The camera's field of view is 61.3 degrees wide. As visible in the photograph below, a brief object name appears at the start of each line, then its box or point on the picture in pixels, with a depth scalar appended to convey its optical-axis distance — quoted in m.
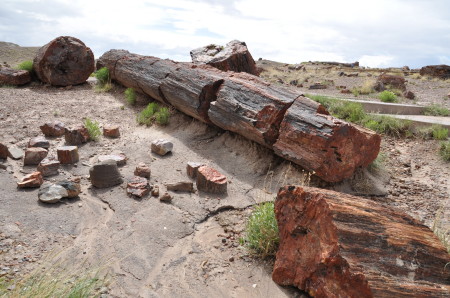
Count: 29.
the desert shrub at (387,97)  10.67
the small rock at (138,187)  4.57
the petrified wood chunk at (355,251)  2.59
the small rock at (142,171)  5.07
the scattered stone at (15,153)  5.39
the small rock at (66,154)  5.33
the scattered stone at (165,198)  4.50
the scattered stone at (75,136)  6.08
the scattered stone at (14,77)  9.60
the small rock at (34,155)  5.26
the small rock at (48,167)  4.95
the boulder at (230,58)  8.49
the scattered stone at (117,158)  5.41
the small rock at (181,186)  4.80
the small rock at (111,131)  6.57
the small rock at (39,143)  5.76
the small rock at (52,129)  6.35
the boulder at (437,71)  21.30
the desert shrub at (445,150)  6.12
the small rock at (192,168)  5.24
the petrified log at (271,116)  4.82
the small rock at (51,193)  4.29
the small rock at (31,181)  4.56
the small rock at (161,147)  5.86
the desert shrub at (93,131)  6.30
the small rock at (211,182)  4.87
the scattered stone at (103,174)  4.76
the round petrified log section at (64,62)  9.64
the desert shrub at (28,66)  10.21
